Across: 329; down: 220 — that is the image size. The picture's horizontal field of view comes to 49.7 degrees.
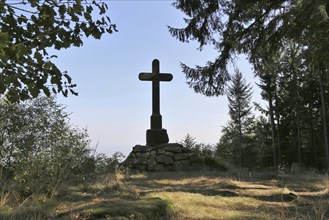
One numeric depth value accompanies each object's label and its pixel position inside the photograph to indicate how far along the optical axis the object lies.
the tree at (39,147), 5.62
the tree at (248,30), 7.67
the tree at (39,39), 1.79
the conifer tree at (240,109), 34.00
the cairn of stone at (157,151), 10.72
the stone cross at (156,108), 11.62
